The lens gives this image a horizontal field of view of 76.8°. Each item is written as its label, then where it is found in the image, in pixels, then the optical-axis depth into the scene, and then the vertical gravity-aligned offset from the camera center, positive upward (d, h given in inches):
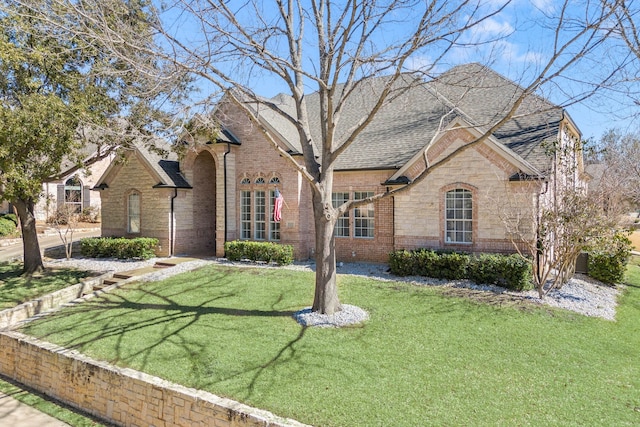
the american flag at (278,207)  693.9 +10.4
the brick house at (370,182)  567.2 +51.2
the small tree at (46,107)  501.0 +142.1
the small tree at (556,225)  457.1 -13.8
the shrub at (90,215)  1349.7 -6.2
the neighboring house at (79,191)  1323.8 +74.9
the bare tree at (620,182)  493.0 +45.7
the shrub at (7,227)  1085.3 -38.3
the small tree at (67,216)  768.9 -5.7
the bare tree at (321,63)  327.3 +130.3
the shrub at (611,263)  548.4 -71.9
